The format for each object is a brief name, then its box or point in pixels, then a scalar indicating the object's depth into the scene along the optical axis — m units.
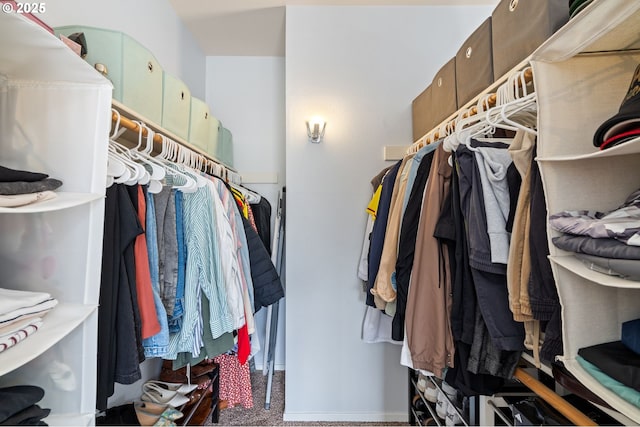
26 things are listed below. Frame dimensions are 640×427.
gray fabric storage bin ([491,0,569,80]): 0.80
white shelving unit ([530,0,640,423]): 0.64
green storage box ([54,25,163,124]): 0.99
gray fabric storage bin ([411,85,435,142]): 1.64
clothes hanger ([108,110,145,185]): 0.83
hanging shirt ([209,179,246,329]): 1.12
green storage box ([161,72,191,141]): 1.29
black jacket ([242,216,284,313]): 1.44
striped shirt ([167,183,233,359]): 1.01
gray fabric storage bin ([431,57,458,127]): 1.35
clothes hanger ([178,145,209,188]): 1.16
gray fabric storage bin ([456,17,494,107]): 1.09
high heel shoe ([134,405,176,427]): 1.28
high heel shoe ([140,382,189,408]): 1.39
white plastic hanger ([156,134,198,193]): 1.06
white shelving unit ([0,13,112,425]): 0.65
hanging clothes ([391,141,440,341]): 1.13
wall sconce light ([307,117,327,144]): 1.81
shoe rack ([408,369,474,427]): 1.27
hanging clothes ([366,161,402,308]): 1.42
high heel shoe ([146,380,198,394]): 1.47
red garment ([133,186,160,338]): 0.86
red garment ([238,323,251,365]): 1.28
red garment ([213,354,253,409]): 1.75
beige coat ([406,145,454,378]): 0.97
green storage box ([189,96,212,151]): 1.56
